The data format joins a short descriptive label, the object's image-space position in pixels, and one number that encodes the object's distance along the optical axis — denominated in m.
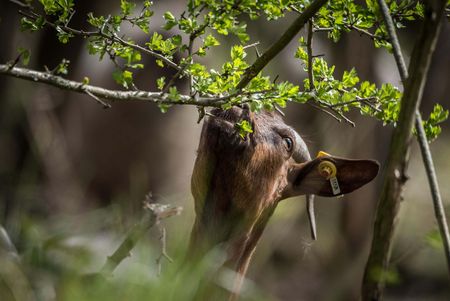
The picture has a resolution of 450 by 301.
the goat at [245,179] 8.48
